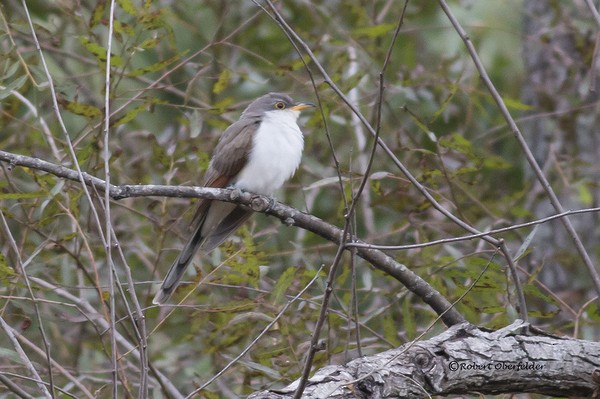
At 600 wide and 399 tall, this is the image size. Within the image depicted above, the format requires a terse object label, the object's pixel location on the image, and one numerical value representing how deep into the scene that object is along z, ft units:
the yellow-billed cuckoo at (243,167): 29.68
